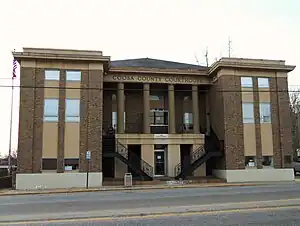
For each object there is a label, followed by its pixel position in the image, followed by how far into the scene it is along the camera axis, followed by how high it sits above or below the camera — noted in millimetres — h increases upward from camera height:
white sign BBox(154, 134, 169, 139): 30672 +687
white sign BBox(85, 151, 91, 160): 26188 -734
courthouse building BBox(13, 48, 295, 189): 27156 +2042
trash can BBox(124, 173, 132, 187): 26141 -2568
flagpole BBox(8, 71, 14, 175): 38641 +3787
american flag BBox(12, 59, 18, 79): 27972 +6175
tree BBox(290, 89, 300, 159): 51125 +4089
